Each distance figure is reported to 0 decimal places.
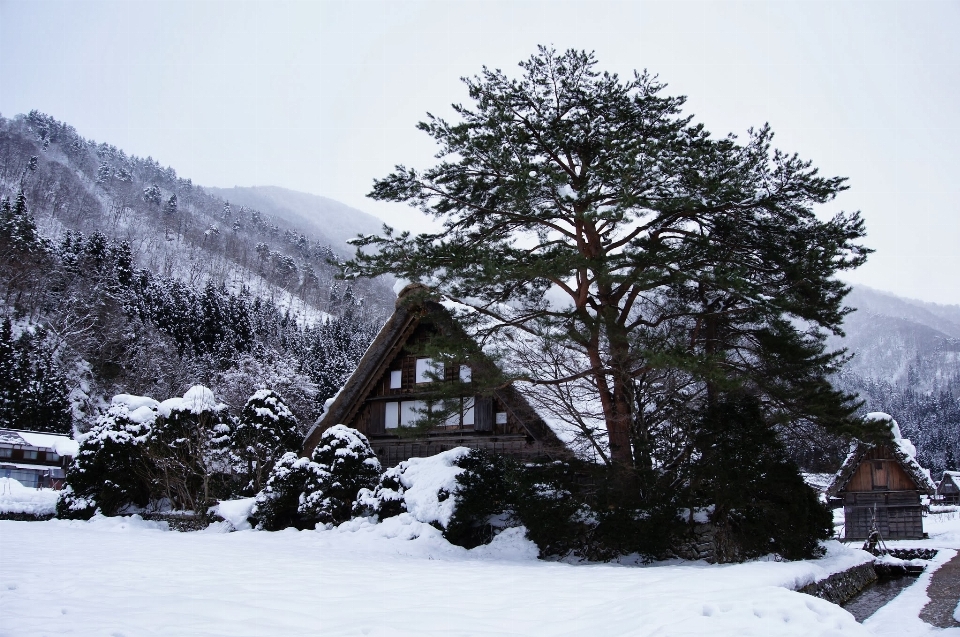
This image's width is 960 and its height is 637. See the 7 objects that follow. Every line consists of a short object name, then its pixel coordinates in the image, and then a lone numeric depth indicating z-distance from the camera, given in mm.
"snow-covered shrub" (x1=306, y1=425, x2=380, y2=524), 15648
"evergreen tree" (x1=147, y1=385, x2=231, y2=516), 18641
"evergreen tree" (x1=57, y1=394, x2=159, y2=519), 18719
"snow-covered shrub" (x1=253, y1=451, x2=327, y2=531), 16281
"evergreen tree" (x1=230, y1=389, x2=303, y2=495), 20156
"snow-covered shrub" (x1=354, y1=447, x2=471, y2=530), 13594
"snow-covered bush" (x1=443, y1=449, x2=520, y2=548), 13266
